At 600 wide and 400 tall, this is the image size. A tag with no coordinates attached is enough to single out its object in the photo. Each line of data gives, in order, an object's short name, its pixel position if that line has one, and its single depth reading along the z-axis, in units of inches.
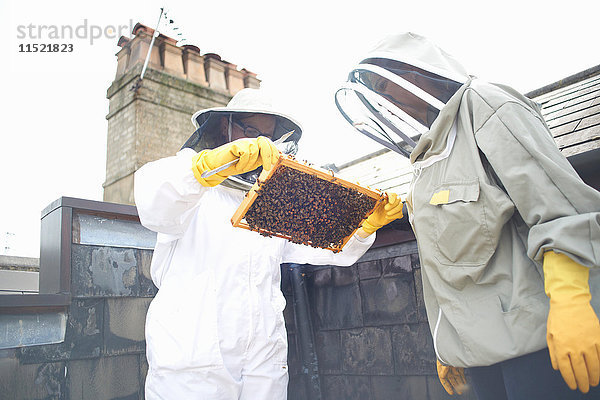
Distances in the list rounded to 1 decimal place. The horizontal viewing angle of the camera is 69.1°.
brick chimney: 265.4
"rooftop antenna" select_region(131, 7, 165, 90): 264.8
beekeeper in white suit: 77.4
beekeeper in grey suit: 45.7
